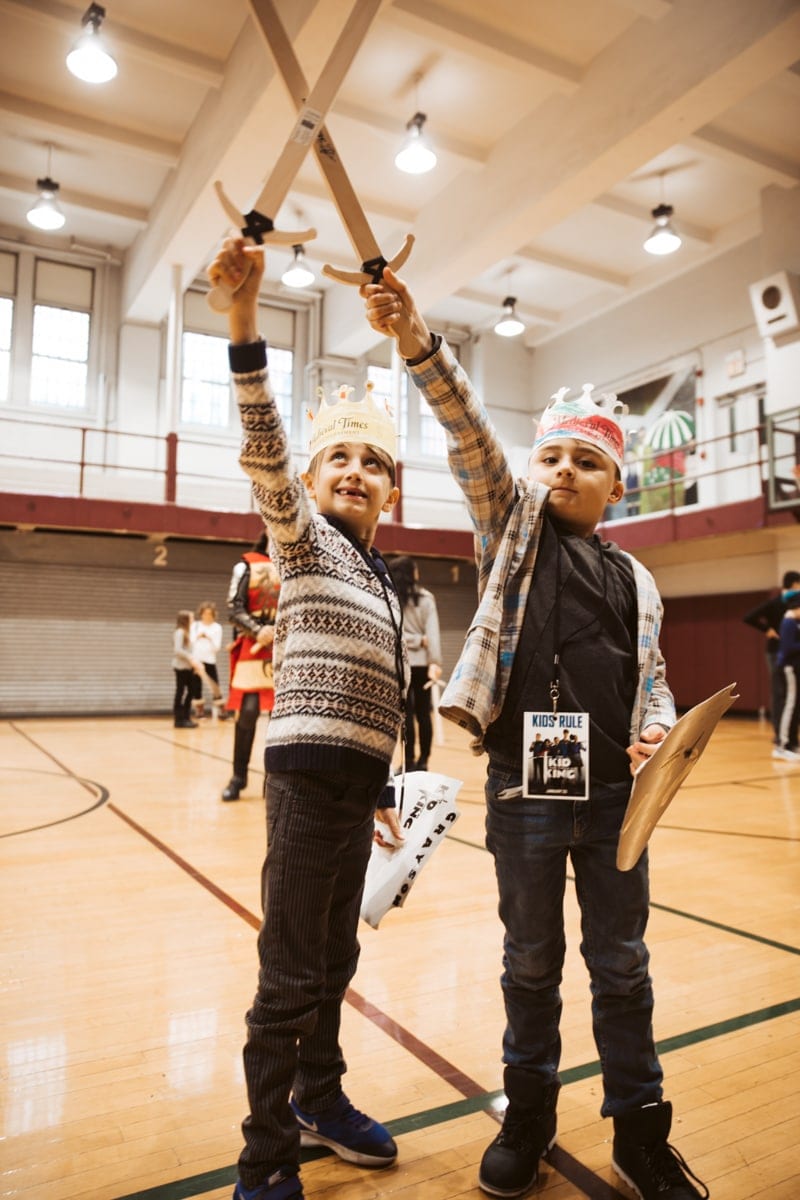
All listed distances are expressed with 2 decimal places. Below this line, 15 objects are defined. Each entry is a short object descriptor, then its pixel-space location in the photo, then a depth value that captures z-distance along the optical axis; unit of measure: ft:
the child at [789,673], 25.18
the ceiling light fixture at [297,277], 42.65
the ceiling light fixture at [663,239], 39.29
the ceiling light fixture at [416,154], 32.63
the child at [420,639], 18.69
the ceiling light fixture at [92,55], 26.66
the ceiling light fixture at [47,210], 38.88
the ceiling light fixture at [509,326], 48.34
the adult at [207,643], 36.78
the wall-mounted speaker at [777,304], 37.68
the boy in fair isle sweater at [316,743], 4.64
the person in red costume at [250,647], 16.26
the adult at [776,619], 26.11
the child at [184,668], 36.37
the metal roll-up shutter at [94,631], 43.55
